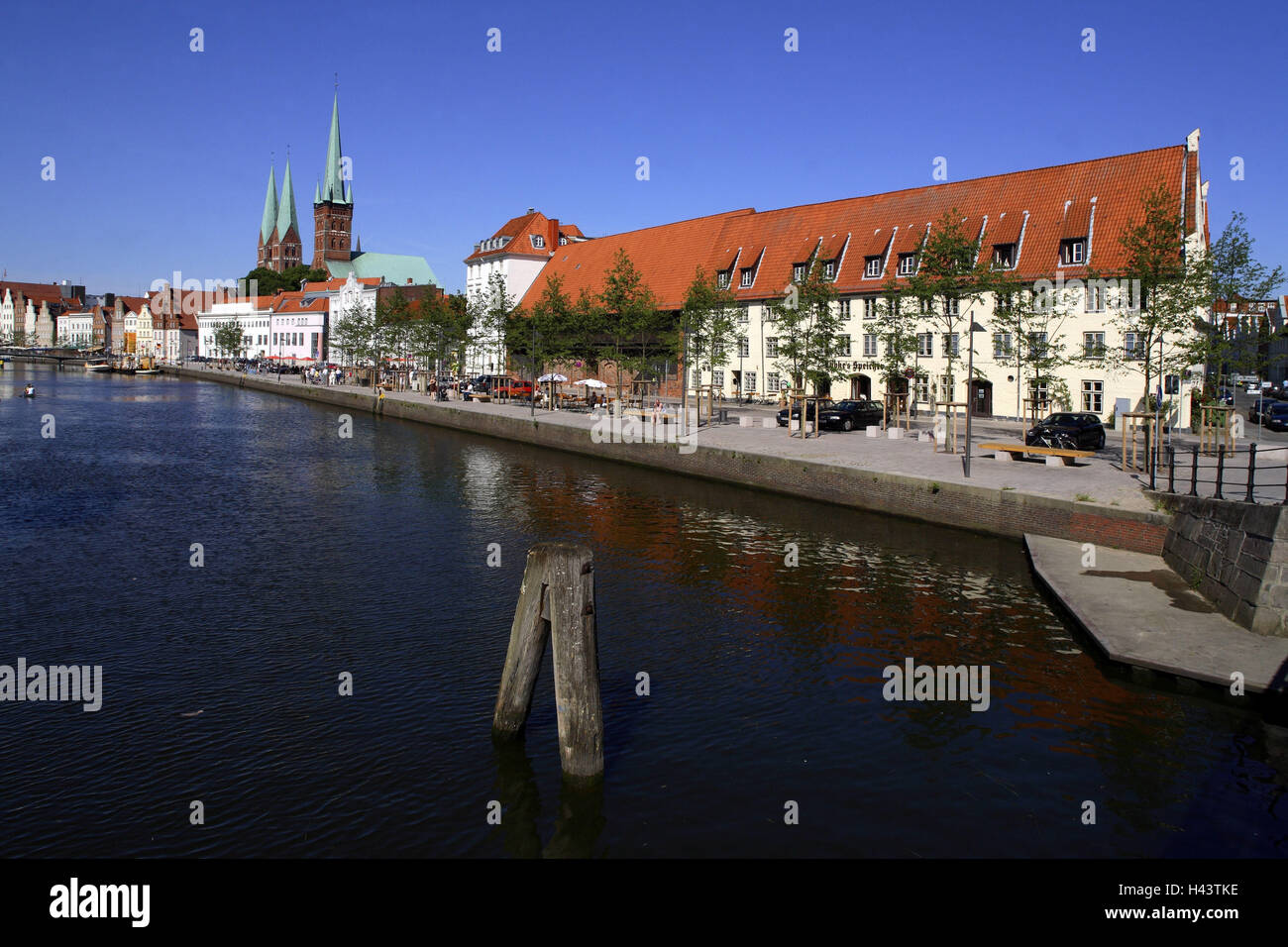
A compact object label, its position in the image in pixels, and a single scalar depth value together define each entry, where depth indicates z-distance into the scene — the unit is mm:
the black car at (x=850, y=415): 44375
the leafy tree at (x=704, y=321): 53000
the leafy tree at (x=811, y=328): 45062
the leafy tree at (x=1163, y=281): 30328
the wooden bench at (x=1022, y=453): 29733
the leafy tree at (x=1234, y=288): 29234
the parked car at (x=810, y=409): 45156
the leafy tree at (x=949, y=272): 38906
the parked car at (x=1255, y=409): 52281
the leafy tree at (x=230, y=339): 155625
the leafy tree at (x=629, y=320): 53969
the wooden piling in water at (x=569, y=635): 10289
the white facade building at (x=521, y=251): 101500
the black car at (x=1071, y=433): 34094
